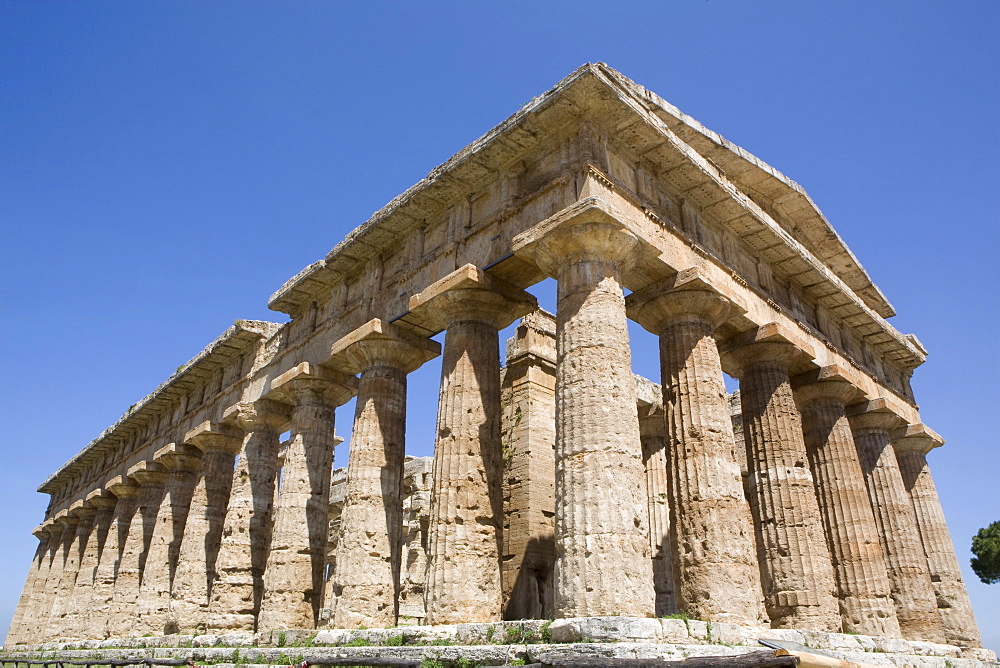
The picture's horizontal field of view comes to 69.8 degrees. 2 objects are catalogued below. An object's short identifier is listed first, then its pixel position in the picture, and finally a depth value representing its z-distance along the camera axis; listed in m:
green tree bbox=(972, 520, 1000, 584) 29.52
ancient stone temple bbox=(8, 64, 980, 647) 10.67
